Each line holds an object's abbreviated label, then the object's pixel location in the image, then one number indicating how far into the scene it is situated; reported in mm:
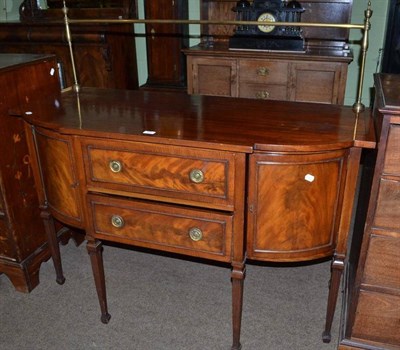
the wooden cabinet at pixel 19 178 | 2035
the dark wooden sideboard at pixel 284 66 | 3439
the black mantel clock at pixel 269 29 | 3496
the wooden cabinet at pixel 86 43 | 3882
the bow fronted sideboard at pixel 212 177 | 1559
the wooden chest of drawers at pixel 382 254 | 1444
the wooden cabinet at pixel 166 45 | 4020
